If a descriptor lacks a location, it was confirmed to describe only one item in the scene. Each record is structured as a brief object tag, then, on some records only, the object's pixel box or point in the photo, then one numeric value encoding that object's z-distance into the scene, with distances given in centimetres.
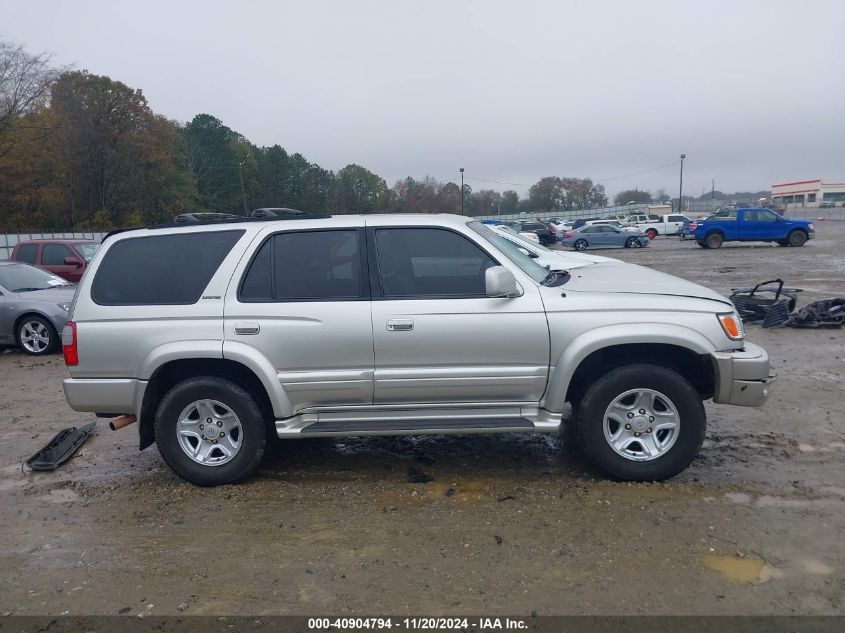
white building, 11563
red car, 1544
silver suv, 459
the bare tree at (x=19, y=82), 3734
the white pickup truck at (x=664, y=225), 4694
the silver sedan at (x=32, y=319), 1050
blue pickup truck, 2997
